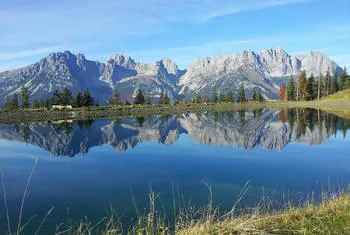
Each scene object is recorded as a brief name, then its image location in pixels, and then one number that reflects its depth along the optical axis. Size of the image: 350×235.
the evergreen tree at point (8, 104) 124.42
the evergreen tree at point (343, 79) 139.38
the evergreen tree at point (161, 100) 153.09
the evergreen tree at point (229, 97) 160.62
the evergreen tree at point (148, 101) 141.02
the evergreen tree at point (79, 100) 123.75
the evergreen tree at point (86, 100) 124.25
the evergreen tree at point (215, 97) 160.84
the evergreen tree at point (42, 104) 126.64
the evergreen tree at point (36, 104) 126.51
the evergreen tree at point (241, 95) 158.12
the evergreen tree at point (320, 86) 142.75
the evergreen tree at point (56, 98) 127.63
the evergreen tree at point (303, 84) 141.12
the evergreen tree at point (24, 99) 120.14
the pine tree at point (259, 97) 161.50
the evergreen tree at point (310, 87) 142.62
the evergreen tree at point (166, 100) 151.69
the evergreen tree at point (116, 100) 140.30
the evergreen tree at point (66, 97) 125.69
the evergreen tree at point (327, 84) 143.07
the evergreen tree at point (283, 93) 160.12
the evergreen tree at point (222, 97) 164.85
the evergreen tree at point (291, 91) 148.88
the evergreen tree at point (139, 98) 141.50
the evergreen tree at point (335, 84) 141.88
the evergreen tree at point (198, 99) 159.88
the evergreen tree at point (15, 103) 118.78
